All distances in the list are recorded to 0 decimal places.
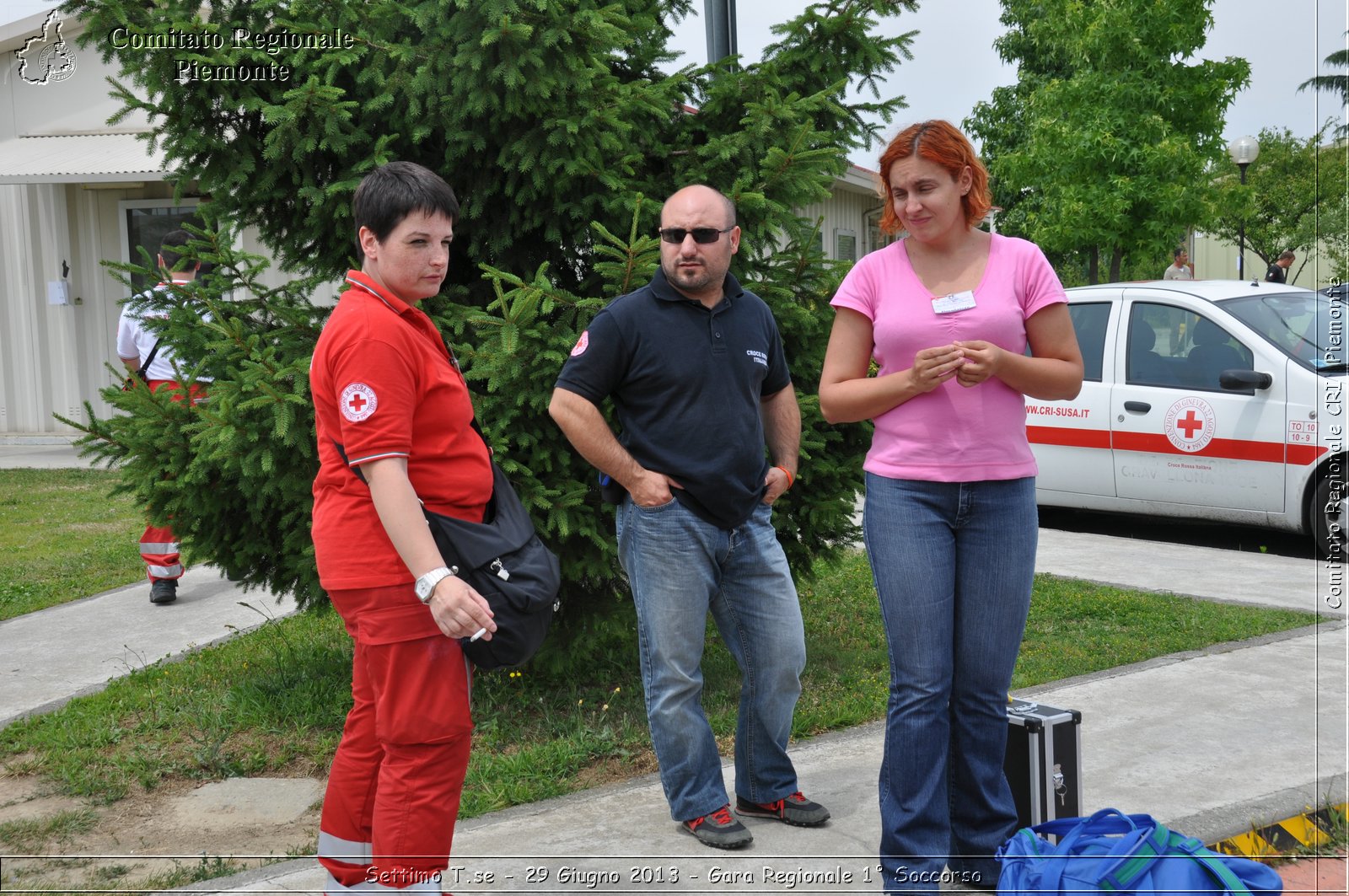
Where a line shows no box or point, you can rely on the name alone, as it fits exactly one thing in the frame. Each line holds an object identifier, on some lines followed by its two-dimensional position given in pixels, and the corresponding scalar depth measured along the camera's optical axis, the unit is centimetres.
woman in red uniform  278
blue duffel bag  282
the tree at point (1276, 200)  2527
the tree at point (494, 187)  446
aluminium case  356
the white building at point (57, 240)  1622
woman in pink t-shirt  327
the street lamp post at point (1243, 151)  1819
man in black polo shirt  369
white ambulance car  806
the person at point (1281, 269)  1323
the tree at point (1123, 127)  1694
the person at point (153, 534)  719
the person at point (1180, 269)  1758
